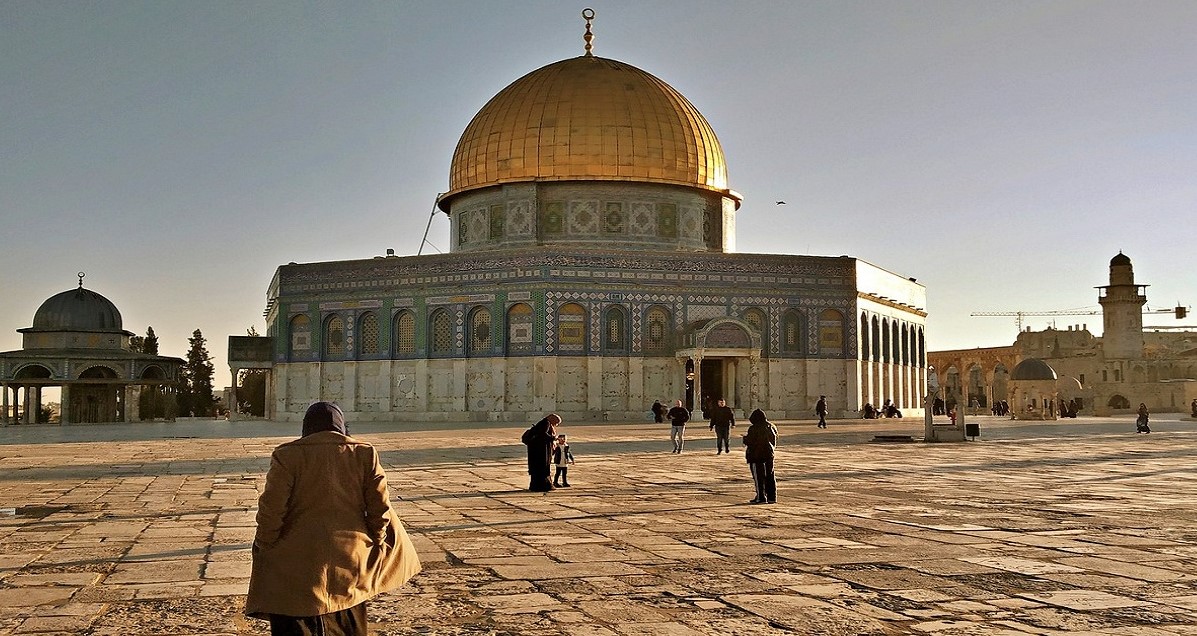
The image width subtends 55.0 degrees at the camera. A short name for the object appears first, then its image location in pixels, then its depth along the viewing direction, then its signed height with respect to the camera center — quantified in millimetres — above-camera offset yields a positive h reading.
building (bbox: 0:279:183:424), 42594 +753
